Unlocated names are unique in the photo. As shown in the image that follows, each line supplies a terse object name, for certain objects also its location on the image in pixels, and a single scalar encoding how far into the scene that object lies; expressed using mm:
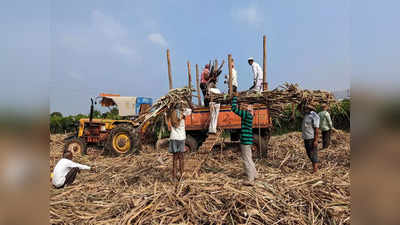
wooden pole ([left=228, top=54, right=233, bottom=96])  6916
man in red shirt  7629
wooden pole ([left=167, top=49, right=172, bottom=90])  7387
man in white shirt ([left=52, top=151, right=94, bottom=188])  4254
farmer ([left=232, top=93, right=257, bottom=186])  4344
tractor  8148
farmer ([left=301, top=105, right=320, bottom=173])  4898
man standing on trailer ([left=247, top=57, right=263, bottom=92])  7172
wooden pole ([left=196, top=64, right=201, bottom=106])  7755
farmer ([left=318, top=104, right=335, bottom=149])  6558
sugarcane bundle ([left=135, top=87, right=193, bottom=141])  4734
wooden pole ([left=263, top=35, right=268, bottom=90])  6902
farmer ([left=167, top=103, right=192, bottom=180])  4691
